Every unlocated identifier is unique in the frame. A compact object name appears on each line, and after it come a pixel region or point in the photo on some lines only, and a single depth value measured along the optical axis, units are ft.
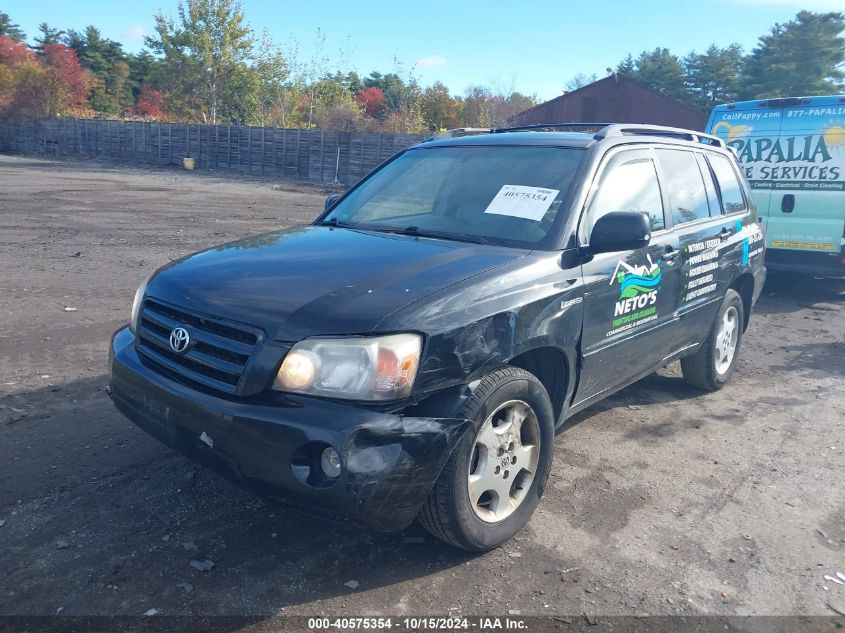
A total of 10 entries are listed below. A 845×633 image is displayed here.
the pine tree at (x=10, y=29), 242.99
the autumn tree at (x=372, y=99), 204.72
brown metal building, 130.93
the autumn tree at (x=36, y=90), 167.22
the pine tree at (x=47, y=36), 248.73
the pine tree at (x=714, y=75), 196.13
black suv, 9.19
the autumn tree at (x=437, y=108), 158.30
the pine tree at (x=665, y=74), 205.57
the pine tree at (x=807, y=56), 166.71
